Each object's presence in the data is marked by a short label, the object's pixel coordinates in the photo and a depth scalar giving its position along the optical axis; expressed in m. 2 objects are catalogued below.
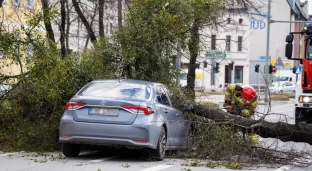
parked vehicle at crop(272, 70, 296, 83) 66.20
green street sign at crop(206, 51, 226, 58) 18.84
